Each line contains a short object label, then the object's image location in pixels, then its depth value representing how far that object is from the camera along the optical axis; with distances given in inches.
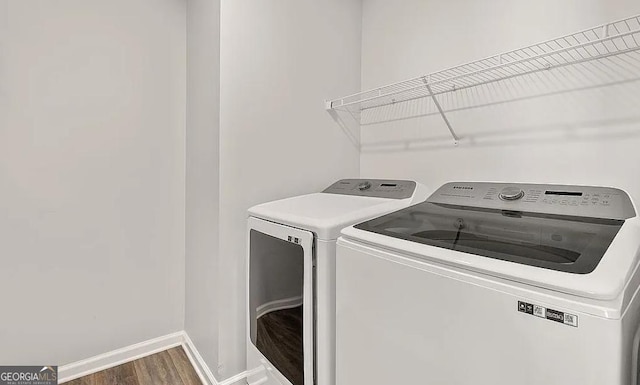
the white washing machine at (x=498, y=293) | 24.9
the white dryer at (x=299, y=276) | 48.4
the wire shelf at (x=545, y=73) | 46.0
